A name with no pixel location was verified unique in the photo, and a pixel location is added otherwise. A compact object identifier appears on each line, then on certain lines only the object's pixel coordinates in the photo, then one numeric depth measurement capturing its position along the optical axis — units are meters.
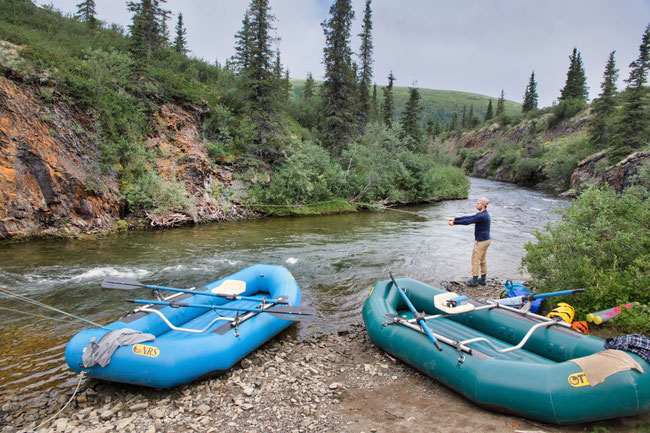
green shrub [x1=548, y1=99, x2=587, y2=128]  52.12
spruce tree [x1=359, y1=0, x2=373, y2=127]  31.52
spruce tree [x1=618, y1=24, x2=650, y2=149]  27.33
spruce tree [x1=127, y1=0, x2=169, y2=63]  18.17
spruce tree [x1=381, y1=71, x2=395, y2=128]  34.78
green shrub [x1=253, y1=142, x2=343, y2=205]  18.25
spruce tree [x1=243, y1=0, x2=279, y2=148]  18.95
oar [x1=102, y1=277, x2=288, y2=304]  5.30
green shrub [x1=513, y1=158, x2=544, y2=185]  42.81
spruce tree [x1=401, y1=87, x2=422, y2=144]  33.06
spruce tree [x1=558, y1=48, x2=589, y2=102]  57.88
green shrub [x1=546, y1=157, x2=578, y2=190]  35.66
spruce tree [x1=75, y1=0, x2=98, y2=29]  26.07
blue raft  3.92
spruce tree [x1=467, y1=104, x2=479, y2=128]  87.00
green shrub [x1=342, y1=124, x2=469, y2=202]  21.45
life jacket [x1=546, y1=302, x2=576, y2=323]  4.96
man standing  7.75
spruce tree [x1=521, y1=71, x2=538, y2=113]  71.06
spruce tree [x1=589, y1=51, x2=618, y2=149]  36.53
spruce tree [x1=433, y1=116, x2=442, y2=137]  85.61
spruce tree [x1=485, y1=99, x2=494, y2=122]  87.06
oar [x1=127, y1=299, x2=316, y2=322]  4.84
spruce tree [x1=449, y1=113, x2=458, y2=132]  96.78
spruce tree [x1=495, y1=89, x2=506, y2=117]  83.94
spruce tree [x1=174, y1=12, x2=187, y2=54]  30.72
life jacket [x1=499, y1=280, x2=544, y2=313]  6.59
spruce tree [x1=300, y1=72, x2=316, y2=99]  43.81
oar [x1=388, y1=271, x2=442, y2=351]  4.14
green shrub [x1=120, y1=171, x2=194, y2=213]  13.43
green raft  3.07
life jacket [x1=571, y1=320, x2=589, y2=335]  4.65
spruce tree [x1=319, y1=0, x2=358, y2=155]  23.02
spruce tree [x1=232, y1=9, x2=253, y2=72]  23.39
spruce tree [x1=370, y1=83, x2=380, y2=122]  40.74
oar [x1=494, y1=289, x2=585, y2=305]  5.04
